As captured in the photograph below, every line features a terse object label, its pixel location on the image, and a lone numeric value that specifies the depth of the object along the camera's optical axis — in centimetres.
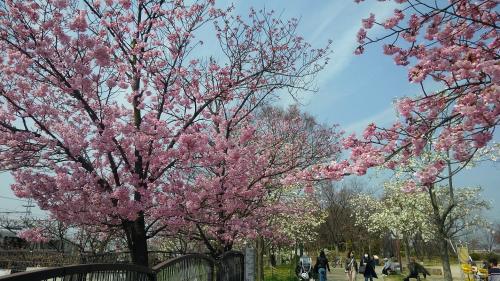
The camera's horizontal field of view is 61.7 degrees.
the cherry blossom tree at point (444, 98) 423
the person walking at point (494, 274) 1457
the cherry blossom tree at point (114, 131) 740
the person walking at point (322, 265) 1691
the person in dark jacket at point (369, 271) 1852
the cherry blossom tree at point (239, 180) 891
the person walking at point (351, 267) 1955
